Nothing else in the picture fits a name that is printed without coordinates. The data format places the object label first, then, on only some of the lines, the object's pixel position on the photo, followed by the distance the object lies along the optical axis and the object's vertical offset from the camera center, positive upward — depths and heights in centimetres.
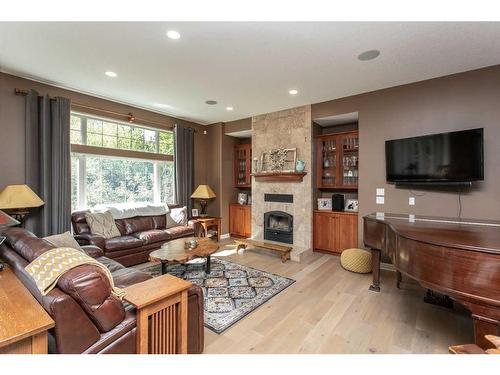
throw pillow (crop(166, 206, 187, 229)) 474 -60
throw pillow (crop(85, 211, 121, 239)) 365 -58
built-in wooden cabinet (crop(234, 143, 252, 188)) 580 +56
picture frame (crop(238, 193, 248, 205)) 587 -28
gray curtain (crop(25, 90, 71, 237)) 336 +42
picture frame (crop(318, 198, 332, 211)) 466 -35
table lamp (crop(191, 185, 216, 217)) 535 -18
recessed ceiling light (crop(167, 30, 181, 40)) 226 +150
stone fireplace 451 -12
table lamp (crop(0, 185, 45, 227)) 291 -15
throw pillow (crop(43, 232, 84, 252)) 252 -57
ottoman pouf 346 -112
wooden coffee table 289 -86
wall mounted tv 286 +36
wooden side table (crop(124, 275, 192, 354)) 135 -78
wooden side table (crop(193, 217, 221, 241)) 500 -78
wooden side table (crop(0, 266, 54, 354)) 99 -60
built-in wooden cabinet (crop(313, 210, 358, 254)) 413 -82
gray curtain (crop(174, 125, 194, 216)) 518 +50
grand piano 143 -53
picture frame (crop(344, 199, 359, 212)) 437 -36
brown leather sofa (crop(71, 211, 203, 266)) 343 -80
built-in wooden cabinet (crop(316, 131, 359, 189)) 435 +49
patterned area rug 237 -128
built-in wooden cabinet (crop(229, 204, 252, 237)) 566 -81
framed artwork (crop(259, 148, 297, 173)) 467 +55
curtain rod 327 +135
